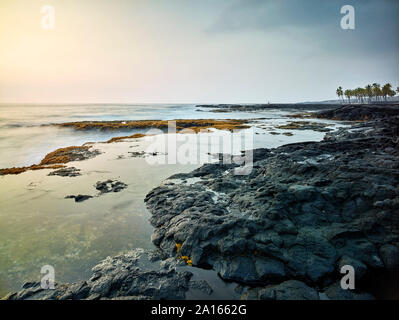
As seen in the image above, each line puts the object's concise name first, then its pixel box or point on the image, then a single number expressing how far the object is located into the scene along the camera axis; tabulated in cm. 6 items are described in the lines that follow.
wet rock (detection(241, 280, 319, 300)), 584
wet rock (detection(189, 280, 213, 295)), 659
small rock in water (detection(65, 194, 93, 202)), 1344
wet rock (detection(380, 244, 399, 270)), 645
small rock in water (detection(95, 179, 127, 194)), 1485
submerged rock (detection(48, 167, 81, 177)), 1835
